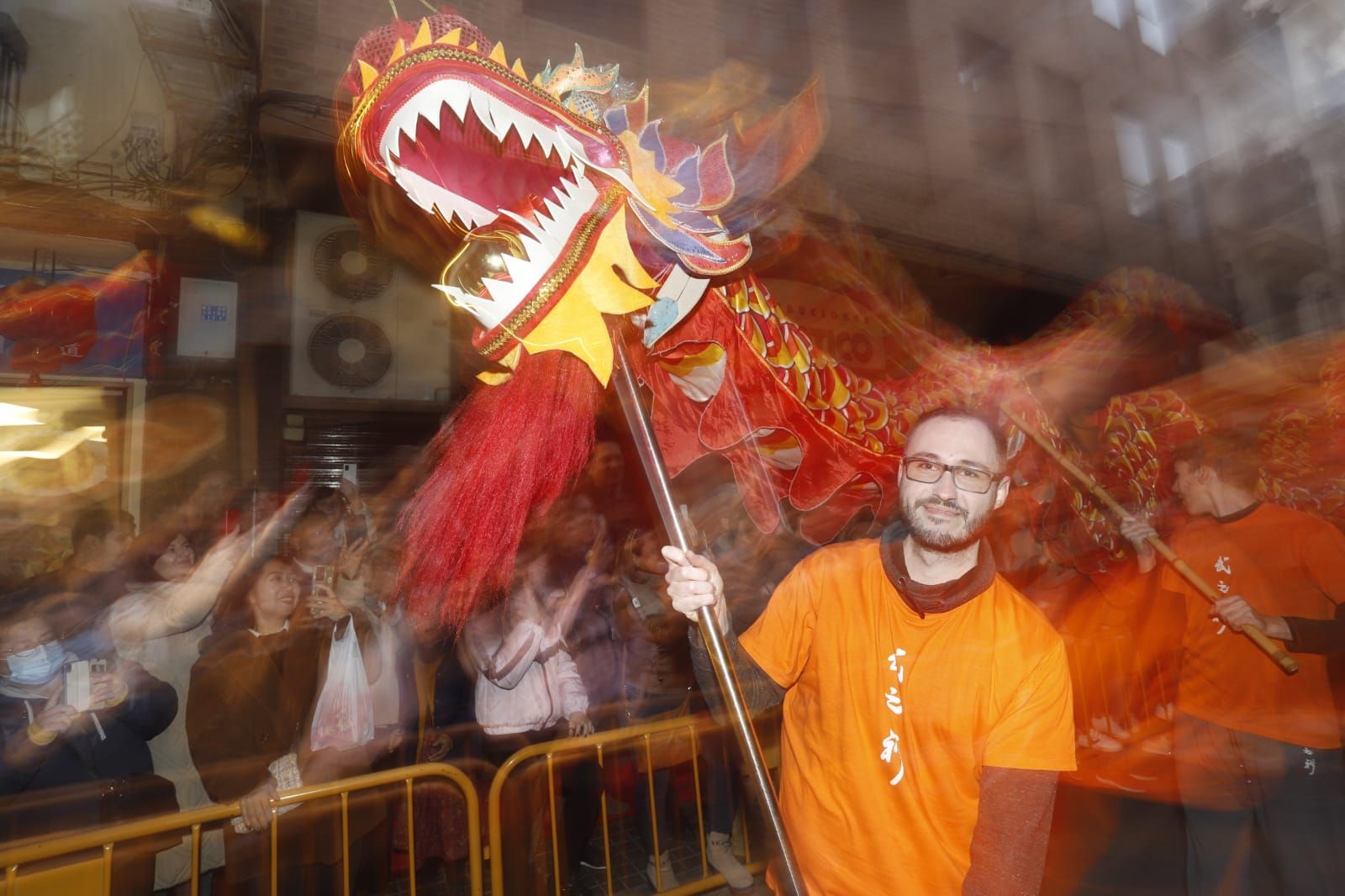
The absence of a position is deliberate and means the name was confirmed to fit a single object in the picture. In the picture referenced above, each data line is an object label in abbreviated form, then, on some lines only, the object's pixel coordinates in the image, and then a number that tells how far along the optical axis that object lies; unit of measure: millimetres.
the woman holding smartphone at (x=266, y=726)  1923
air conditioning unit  4336
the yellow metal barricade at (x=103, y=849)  1619
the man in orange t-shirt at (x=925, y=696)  1264
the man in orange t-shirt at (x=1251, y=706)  1919
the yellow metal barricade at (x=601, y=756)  2072
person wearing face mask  1788
